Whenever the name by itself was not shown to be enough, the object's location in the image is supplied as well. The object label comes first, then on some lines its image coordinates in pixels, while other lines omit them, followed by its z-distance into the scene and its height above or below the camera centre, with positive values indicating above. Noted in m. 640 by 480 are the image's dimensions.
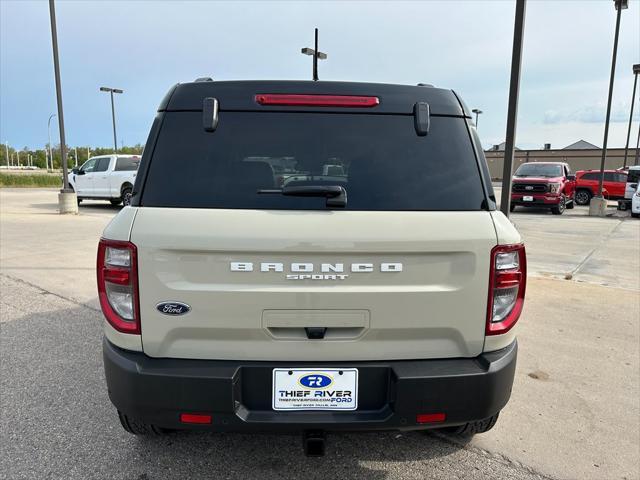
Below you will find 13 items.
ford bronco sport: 2.00 -0.54
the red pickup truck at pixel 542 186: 18.61 -0.65
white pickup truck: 17.22 -0.49
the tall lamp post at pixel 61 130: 14.98 +1.09
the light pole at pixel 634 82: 30.64 +6.06
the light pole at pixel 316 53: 10.67 +3.45
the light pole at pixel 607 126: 17.89 +1.78
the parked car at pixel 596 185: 22.75 -0.71
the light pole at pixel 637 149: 37.94 +1.80
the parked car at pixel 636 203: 17.94 -1.23
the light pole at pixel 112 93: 35.21 +5.30
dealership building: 54.47 +1.59
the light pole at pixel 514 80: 6.14 +1.20
